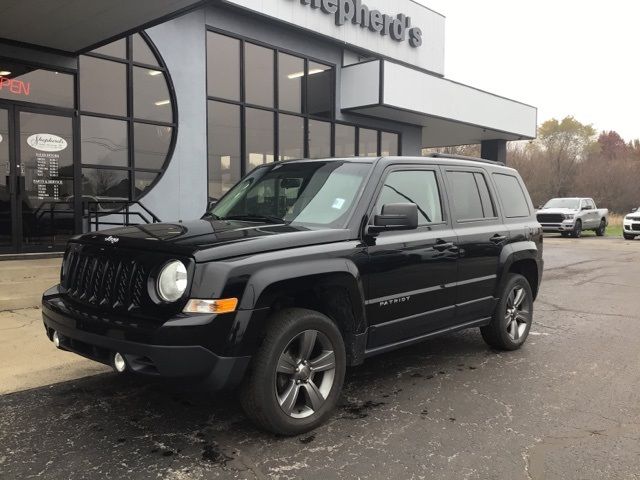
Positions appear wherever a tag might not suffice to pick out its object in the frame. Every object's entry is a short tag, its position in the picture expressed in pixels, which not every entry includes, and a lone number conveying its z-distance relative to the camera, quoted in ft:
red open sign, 30.35
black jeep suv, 10.26
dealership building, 30.63
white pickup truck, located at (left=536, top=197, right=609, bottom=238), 78.95
